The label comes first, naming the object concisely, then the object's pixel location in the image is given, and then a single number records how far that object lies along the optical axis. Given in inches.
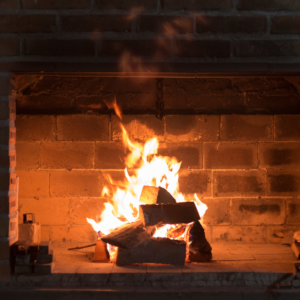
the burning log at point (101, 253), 133.4
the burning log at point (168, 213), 132.6
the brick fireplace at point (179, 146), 160.7
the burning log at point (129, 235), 126.0
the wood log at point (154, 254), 127.7
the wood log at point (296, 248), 129.8
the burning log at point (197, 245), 132.6
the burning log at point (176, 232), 140.2
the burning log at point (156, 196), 139.0
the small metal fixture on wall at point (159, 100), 153.1
